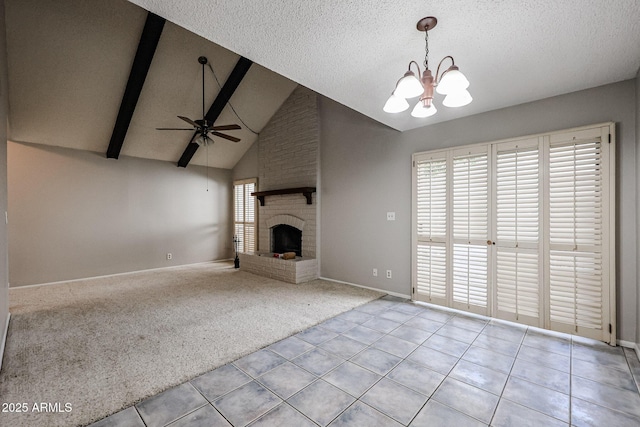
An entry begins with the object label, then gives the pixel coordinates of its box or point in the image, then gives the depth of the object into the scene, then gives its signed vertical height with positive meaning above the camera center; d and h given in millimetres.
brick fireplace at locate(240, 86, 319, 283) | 5223 +674
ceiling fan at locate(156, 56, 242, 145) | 4082 +1325
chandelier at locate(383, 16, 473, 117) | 1678 +827
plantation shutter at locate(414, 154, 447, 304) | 3568 -170
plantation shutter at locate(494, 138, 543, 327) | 2936 -161
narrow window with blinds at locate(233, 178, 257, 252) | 6926 +44
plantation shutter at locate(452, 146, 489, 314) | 3252 -152
